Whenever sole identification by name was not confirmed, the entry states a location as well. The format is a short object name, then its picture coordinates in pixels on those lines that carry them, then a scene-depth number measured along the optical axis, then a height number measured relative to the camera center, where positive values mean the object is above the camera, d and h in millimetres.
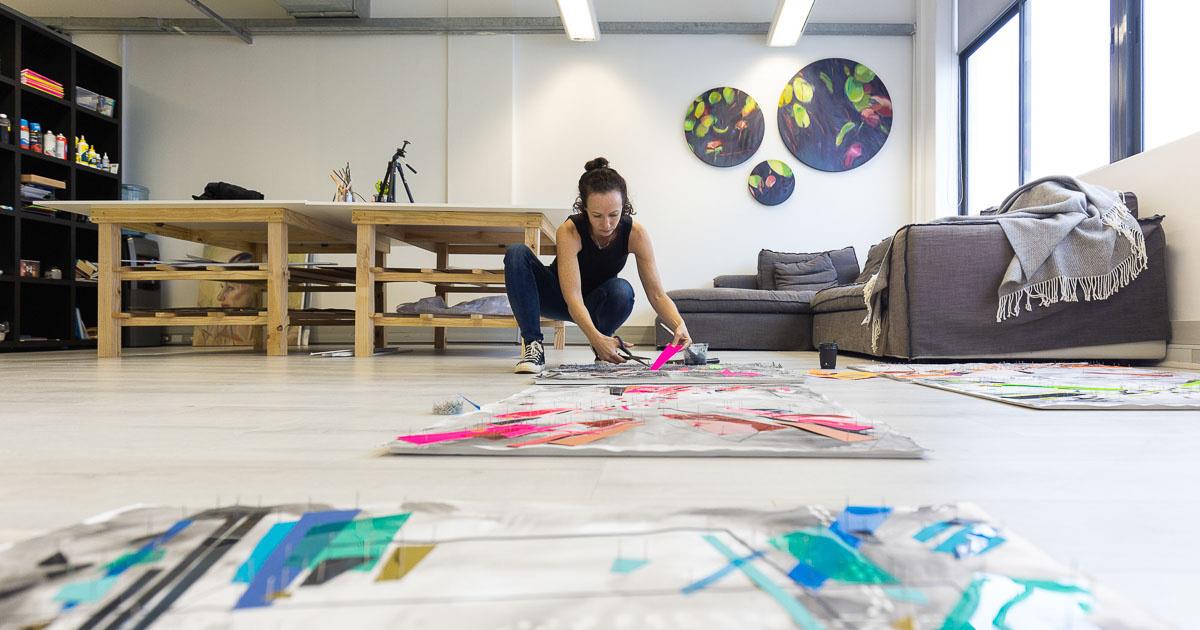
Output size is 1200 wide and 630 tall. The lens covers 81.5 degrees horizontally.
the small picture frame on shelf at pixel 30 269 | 4543 +260
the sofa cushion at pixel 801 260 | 5309 +388
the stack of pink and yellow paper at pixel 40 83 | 4488 +1498
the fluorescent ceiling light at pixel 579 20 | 4820 +2131
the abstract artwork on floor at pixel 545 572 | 385 -167
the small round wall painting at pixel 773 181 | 5645 +1062
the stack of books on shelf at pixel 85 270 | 5027 +279
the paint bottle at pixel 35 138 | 4578 +1125
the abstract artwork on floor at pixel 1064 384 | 1438 -187
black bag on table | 3604 +618
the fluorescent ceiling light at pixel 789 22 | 4824 +2126
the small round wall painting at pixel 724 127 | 5652 +1508
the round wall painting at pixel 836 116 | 5621 +1586
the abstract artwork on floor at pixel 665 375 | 1808 -179
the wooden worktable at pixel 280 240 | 3309 +336
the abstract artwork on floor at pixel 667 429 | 907 -177
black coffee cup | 2463 -155
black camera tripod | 3844 +710
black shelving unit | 4388 +911
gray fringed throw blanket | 2746 +241
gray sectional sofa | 2844 +1
